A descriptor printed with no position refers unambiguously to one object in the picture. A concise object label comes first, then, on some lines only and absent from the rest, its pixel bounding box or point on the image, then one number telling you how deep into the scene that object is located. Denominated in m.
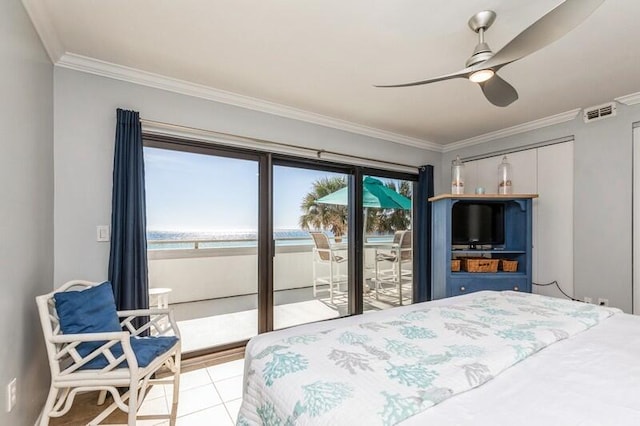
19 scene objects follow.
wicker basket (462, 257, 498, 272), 3.46
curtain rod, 2.51
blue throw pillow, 1.70
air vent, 2.94
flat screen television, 3.60
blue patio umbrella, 3.70
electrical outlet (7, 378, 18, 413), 1.43
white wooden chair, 1.56
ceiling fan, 1.25
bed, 0.83
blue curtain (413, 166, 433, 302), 4.11
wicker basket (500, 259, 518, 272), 3.45
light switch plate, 2.28
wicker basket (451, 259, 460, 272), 3.50
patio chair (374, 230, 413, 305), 4.07
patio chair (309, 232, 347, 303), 3.56
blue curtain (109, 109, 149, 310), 2.26
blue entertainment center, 3.37
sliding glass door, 2.76
